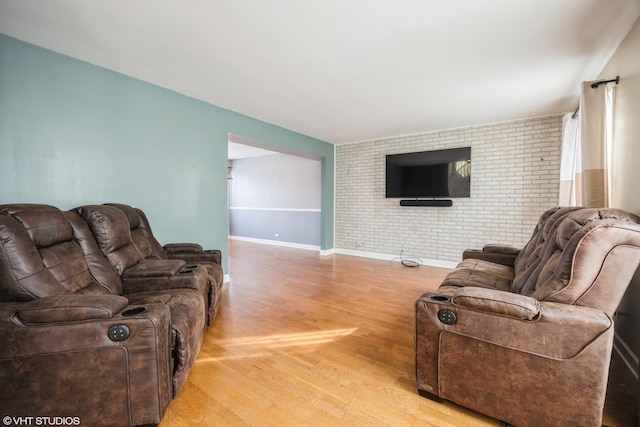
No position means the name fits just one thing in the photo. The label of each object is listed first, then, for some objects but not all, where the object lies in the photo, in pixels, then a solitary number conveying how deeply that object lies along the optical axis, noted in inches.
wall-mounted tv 178.9
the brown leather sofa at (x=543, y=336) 47.3
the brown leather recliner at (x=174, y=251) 96.4
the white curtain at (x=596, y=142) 86.6
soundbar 184.2
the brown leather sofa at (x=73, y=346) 48.1
